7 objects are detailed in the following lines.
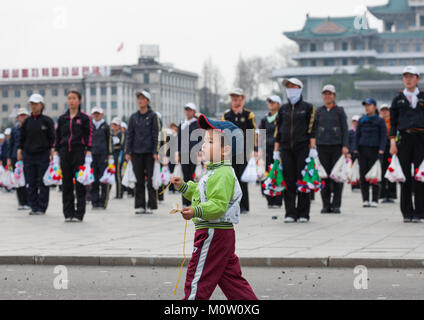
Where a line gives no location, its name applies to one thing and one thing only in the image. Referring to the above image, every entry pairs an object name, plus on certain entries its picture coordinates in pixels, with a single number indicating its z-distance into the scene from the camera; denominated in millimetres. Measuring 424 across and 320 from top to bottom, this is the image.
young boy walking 5246
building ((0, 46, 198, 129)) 141750
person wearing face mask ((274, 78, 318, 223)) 12055
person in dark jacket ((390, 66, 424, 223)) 11492
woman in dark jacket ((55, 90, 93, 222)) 12695
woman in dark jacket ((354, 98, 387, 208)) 15328
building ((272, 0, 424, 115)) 120625
